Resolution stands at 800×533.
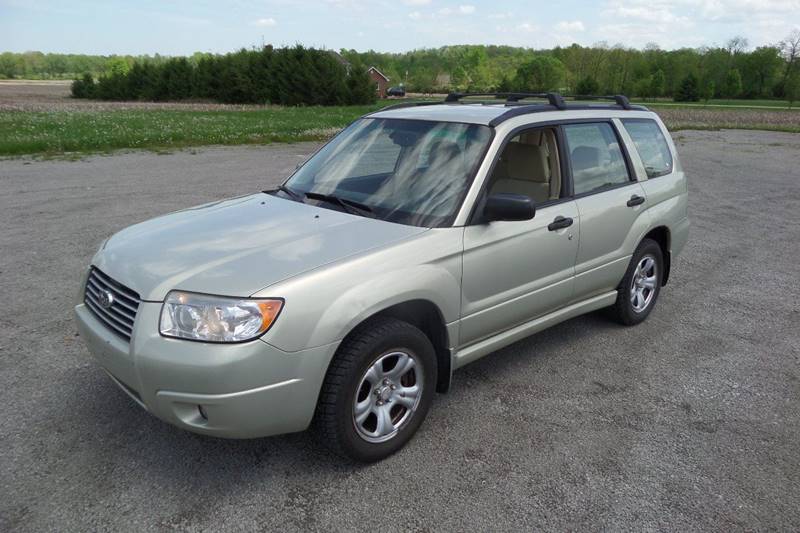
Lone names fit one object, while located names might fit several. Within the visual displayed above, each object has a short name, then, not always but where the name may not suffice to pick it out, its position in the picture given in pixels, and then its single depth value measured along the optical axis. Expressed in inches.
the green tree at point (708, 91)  3196.4
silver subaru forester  102.0
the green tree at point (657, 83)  3504.2
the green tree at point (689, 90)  3245.6
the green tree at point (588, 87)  3047.2
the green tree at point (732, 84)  3415.4
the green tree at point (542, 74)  3833.7
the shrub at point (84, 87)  2375.1
